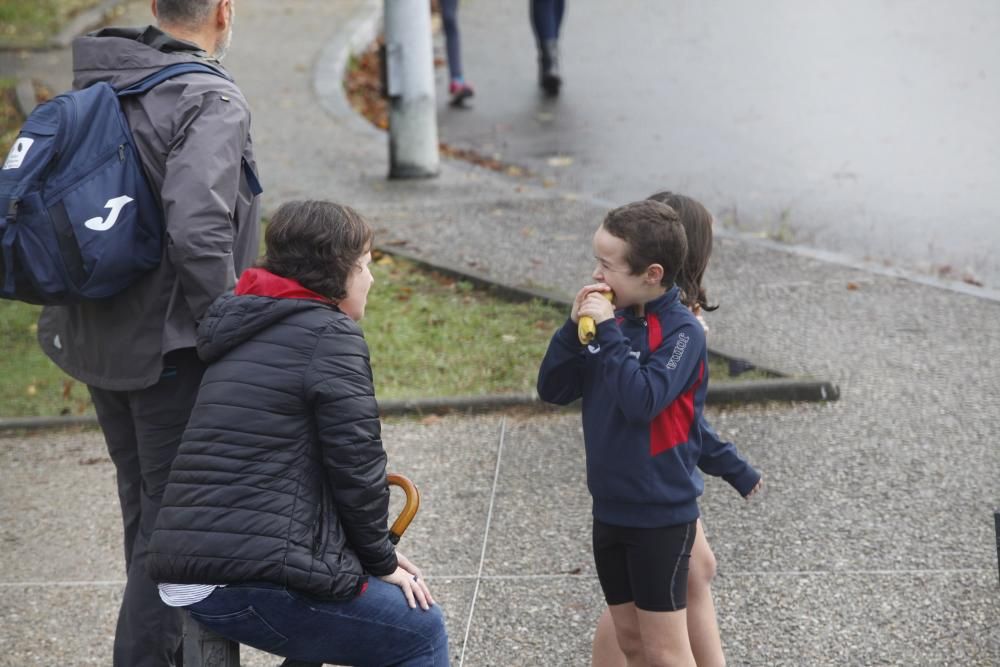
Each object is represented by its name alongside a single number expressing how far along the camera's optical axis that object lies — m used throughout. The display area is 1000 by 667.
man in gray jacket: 6.70
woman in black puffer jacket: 5.62
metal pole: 18.34
